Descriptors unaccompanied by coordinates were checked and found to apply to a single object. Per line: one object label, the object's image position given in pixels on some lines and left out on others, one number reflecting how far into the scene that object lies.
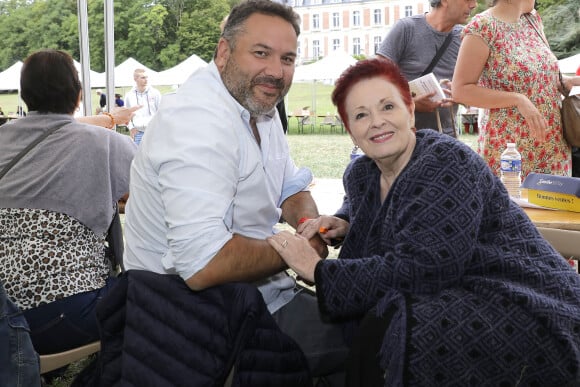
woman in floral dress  2.79
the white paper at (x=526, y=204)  2.46
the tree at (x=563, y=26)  13.66
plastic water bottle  2.69
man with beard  1.60
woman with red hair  1.53
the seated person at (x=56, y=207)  2.38
